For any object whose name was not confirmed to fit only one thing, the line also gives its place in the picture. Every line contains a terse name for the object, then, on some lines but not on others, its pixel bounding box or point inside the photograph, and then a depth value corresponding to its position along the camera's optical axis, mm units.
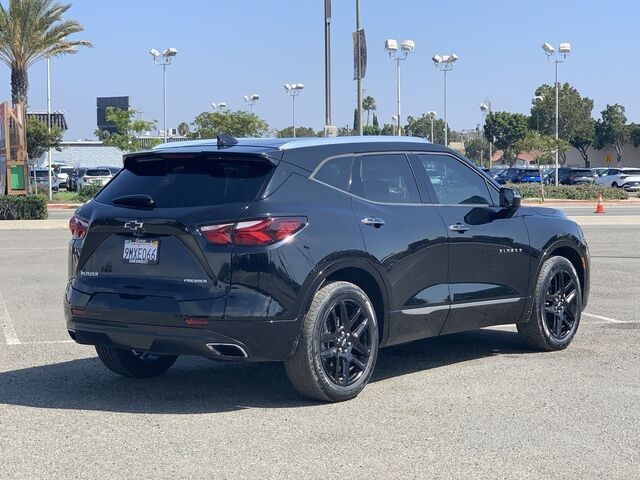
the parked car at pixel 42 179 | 52681
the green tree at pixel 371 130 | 62656
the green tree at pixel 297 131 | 77900
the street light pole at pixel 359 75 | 25186
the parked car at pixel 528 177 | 63344
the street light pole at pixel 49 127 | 46000
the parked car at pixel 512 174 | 64188
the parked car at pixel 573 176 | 61969
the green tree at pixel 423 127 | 107062
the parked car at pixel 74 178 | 57050
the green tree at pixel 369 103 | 124000
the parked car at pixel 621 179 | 58000
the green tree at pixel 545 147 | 52750
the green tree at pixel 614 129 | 84688
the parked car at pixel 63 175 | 62031
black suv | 6188
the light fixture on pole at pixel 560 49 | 52969
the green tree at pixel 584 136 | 85562
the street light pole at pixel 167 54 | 51969
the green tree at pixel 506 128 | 93062
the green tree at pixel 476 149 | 113562
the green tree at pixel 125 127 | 50406
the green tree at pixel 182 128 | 129325
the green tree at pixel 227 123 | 59925
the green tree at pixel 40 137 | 50844
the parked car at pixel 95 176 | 50700
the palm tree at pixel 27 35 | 40375
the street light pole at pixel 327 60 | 25766
